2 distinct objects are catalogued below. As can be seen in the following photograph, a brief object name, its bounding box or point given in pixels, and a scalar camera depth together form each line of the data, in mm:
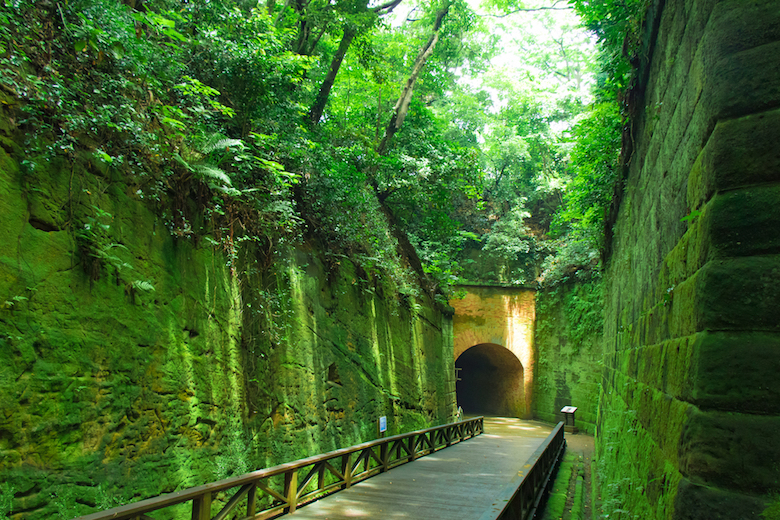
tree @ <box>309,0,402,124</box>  10203
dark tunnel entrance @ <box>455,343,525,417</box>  20297
